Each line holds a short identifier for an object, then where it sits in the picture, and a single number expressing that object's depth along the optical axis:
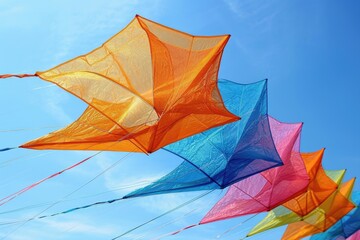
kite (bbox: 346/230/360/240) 17.69
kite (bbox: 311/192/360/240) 15.51
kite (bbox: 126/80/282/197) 10.02
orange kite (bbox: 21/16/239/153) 7.58
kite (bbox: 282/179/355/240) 14.55
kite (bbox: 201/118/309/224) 11.83
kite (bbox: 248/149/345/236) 12.88
